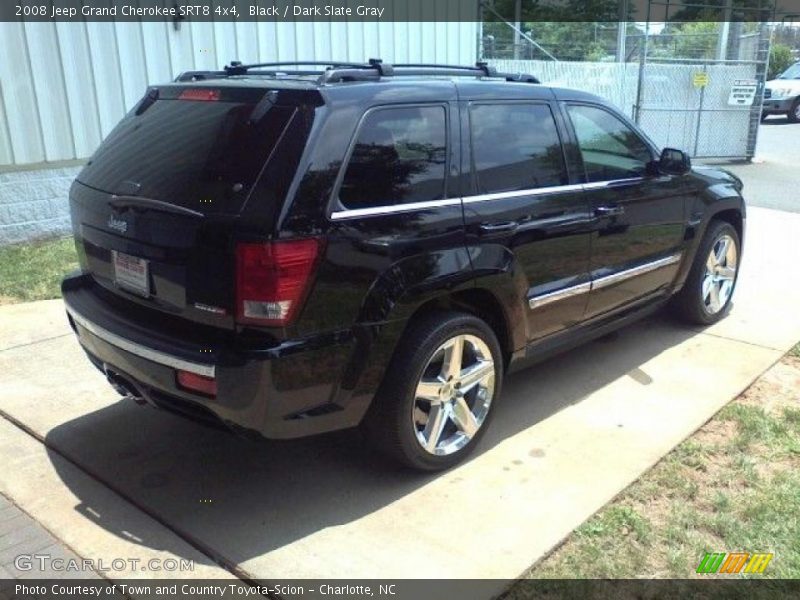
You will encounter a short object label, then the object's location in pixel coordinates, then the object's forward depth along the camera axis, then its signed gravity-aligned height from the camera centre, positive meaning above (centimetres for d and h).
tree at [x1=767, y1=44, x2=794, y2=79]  3594 -163
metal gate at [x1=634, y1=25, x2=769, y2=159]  1376 -134
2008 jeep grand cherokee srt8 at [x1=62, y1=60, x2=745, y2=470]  290 -87
